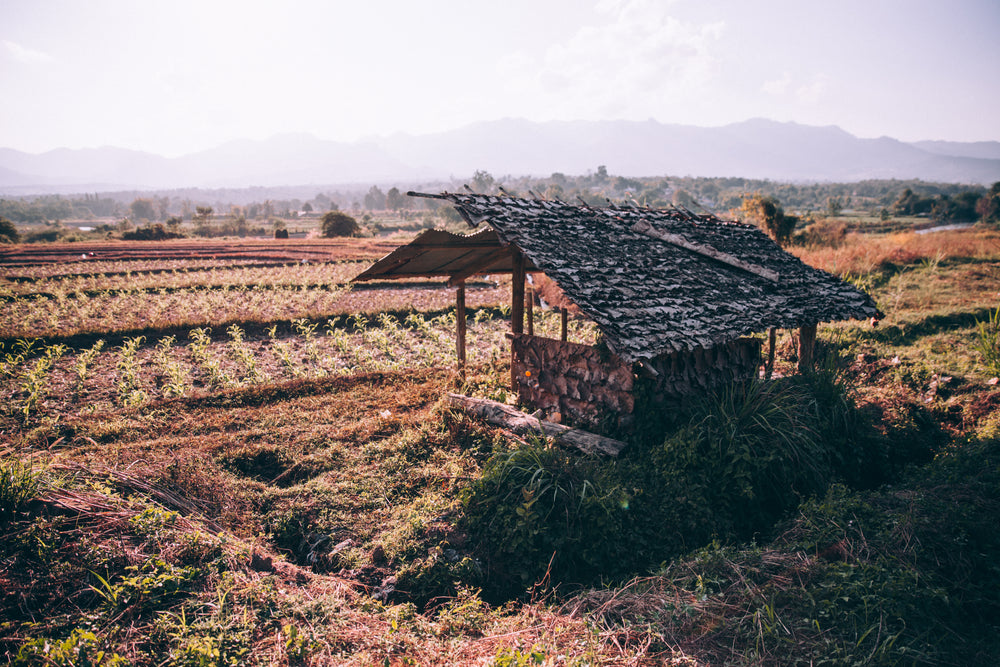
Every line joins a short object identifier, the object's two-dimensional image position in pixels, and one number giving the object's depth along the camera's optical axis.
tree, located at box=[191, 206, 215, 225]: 62.03
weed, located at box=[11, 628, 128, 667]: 3.06
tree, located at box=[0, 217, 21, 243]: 36.95
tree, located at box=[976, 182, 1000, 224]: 50.50
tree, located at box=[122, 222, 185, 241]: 41.53
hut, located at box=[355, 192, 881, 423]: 6.04
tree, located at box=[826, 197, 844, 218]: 58.59
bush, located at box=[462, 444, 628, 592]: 4.83
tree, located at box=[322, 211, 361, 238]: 46.78
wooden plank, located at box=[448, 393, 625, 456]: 5.99
